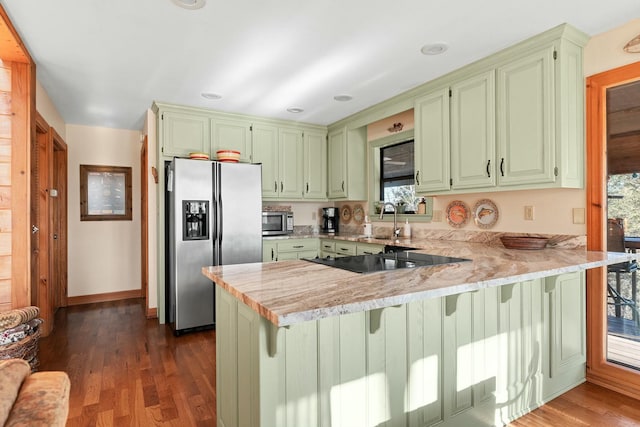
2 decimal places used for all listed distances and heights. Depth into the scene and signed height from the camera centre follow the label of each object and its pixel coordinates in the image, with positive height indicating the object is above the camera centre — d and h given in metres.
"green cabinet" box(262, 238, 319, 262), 4.16 -0.43
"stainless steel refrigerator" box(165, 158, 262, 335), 3.48 -0.14
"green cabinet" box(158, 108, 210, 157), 3.78 +0.92
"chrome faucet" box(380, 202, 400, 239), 3.78 -0.15
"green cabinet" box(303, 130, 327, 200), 4.68 +0.66
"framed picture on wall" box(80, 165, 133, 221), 4.76 +0.31
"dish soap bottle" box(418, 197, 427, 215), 3.72 +0.07
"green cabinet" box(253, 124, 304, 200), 4.36 +0.70
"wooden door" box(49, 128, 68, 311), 4.12 -0.10
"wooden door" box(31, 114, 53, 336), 3.47 -0.11
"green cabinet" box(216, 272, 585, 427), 1.33 -0.68
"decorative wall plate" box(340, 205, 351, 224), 4.92 +0.00
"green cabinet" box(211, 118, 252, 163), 4.06 +0.93
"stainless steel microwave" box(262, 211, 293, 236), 4.46 -0.11
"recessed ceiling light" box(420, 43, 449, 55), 2.51 +1.20
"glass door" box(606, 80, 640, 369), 2.29 -0.02
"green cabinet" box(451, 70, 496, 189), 2.70 +0.65
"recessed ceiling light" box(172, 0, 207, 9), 1.98 +1.21
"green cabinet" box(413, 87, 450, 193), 3.07 +0.65
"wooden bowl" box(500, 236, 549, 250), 2.52 -0.22
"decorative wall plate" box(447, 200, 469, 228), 3.28 -0.01
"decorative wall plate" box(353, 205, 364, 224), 4.66 -0.01
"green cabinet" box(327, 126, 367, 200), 4.49 +0.65
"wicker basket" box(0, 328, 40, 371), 2.26 -0.90
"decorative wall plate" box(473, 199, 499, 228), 3.02 +0.00
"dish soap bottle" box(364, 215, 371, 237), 4.36 -0.19
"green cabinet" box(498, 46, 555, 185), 2.35 +0.66
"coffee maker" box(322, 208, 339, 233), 4.96 -0.09
